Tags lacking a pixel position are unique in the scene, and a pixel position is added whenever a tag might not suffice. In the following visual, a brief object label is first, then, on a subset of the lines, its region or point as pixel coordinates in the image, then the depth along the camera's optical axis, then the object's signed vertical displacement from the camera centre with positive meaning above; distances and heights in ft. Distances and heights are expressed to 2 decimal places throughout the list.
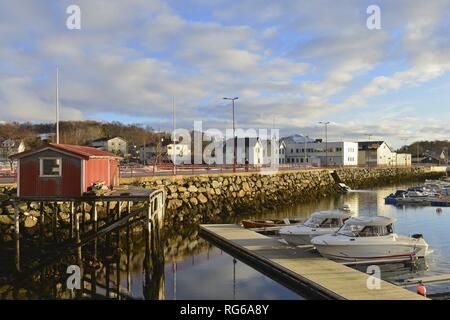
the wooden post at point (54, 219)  82.79 -10.04
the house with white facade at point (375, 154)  491.31 +11.95
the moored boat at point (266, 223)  108.78 -14.30
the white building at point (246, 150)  378.73 +12.60
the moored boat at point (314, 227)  86.87 -12.44
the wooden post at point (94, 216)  81.45 -9.38
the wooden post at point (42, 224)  84.42 -11.37
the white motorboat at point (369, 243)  76.13 -13.48
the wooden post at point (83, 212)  89.69 -9.87
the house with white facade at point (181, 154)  354.13 +9.35
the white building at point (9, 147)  363.97 +15.60
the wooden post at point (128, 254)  74.89 -16.83
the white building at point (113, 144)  450.30 +21.34
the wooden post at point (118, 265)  68.89 -17.85
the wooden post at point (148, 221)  80.18 -10.15
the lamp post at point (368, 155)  494.59 +10.09
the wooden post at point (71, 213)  80.50 -8.64
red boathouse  77.15 -1.32
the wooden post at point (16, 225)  75.80 -10.19
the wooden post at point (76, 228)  78.28 -10.96
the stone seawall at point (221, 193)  99.07 -10.20
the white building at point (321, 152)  435.53 +12.47
